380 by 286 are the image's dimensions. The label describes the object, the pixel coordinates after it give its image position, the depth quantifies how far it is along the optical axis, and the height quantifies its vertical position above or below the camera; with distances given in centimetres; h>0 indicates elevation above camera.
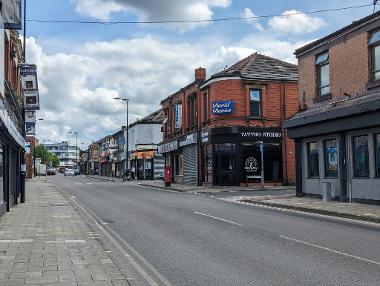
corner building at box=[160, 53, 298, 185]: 3594 +345
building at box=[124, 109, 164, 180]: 6300 +293
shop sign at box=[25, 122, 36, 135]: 2574 +247
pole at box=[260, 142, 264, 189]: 3341 -39
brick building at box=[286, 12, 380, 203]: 1986 +225
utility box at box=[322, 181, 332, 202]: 2161 -94
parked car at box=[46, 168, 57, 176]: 11670 +30
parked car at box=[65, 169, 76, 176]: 10116 +2
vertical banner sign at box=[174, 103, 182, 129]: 4466 +501
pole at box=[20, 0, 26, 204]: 2279 -56
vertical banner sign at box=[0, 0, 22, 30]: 1352 +439
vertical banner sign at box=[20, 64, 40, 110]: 2092 +367
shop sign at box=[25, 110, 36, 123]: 2525 +283
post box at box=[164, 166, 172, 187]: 3959 -37
